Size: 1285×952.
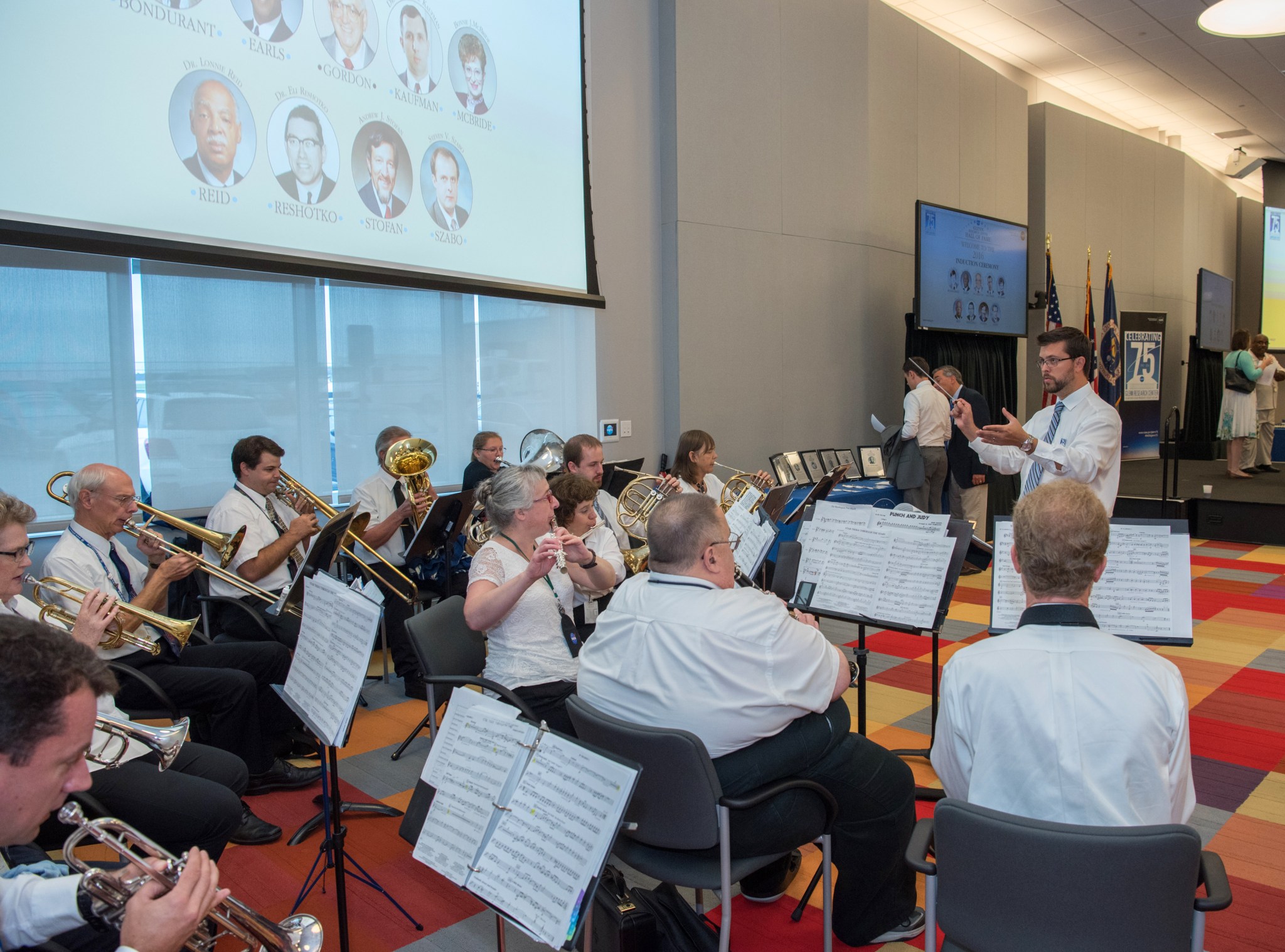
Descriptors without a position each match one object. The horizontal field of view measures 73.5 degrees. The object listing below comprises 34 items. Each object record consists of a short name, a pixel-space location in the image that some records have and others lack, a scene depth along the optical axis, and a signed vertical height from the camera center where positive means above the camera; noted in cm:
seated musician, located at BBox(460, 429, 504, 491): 517 -34
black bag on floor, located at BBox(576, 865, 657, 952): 192 -117
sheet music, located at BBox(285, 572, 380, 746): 209 -64
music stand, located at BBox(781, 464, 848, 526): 509 -52
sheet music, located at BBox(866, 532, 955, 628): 281 -59
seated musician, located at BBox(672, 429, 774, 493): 498 -33
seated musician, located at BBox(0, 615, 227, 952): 129 -52
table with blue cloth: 691 -77
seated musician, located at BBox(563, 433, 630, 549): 451 -33
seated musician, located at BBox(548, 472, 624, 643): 356 -46
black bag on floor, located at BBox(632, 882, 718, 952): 200 -123
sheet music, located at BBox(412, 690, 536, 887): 165 -75
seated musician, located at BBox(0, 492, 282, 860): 228 -104
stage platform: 861 -113
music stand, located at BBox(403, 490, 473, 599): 417 -60
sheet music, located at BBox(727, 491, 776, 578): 343 -55
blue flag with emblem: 1100 +59
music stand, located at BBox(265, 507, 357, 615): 324 -57
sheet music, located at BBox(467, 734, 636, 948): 147 -77
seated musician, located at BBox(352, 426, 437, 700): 456 -70
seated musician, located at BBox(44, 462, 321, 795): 312 -83
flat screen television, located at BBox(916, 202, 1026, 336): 813 +128
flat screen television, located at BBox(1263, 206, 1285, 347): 1292 +189
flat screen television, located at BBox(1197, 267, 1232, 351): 1309 +141
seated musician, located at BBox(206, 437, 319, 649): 380 -58
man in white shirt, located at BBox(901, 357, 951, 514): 712 -23
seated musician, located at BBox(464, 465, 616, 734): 270 -62
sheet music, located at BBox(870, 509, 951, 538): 288 -41
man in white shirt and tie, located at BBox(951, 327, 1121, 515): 366 -13
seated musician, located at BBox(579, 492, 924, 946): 196 -66
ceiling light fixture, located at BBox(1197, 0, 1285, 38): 760 +347
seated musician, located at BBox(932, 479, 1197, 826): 151 -56
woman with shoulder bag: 1023 -1
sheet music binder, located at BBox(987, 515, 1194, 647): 237 -53
